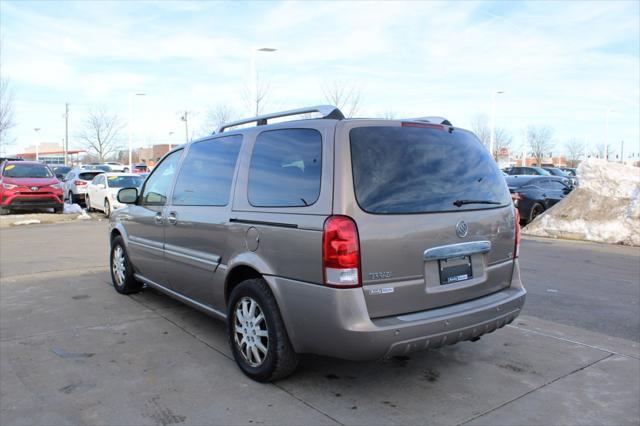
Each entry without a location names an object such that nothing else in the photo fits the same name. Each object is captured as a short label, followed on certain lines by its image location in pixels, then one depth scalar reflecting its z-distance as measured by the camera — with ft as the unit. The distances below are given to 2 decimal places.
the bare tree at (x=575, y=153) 250.64
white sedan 56.39
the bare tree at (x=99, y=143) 188.14
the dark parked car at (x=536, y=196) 51.88
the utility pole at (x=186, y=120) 155.69
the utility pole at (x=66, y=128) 190.36
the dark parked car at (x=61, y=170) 114.60
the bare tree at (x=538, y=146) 218.79
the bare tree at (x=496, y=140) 173.59
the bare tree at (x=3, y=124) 73.41
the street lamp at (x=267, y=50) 66.57
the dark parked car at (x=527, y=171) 98.85
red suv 53.67
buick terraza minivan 10.67
